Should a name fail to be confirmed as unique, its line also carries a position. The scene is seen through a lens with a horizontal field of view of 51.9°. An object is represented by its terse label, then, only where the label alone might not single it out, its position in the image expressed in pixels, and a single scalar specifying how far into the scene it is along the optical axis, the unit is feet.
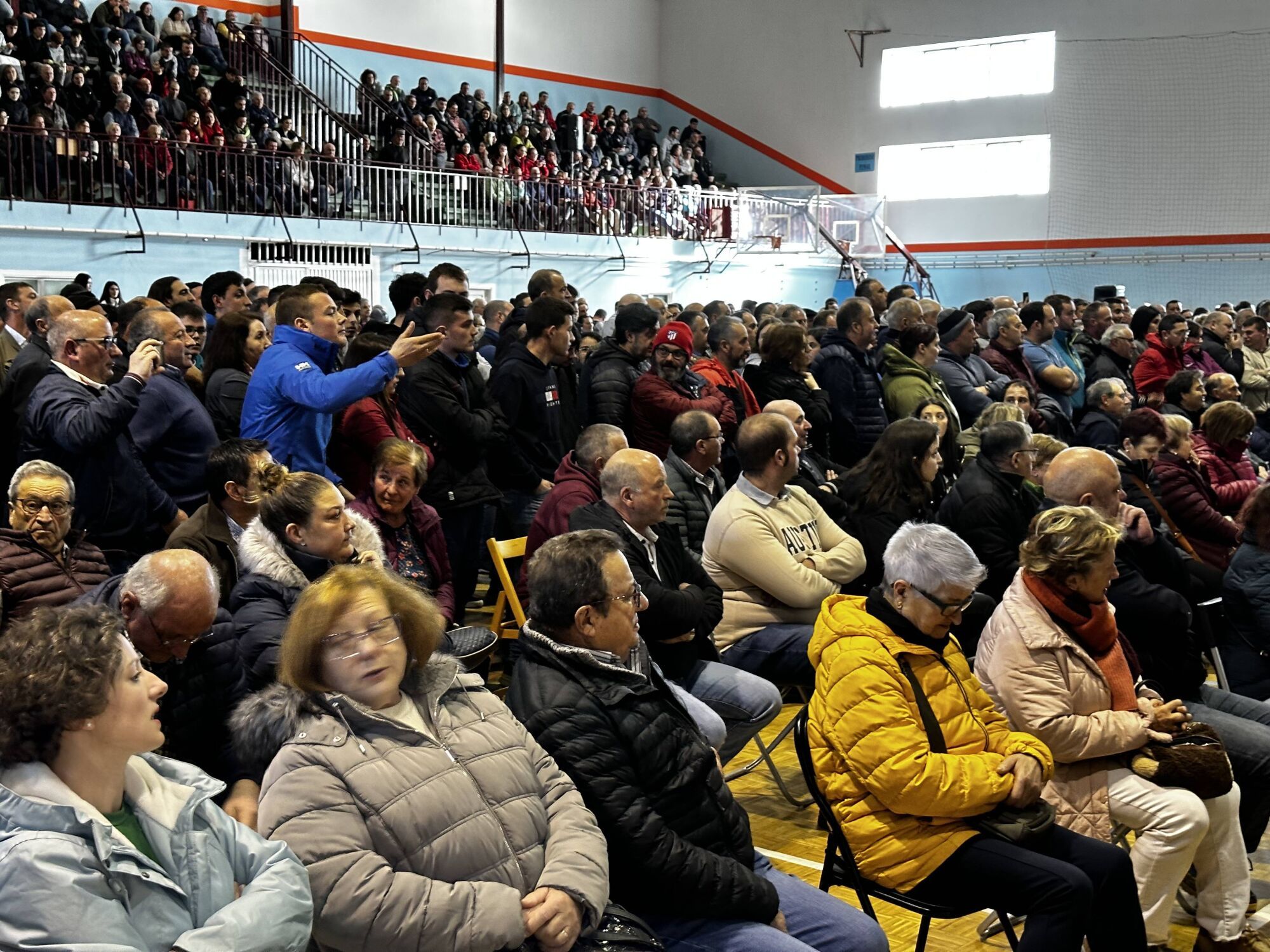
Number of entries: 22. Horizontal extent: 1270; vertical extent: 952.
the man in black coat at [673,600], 13.00
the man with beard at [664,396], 20.20
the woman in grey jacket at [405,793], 7.43
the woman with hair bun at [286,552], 10.30
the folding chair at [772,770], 15.01
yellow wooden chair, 15.57
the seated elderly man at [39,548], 11.64
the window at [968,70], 70.95
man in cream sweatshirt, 14.60
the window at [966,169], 71.77
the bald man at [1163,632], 12.80
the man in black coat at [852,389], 23.29
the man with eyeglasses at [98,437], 13.84
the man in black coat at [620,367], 20.62
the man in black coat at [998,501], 15.98
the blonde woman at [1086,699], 11.22
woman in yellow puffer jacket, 9.84
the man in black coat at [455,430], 17.93
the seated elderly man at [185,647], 9.23
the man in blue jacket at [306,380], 15.02
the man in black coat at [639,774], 8.81
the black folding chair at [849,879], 10.12
